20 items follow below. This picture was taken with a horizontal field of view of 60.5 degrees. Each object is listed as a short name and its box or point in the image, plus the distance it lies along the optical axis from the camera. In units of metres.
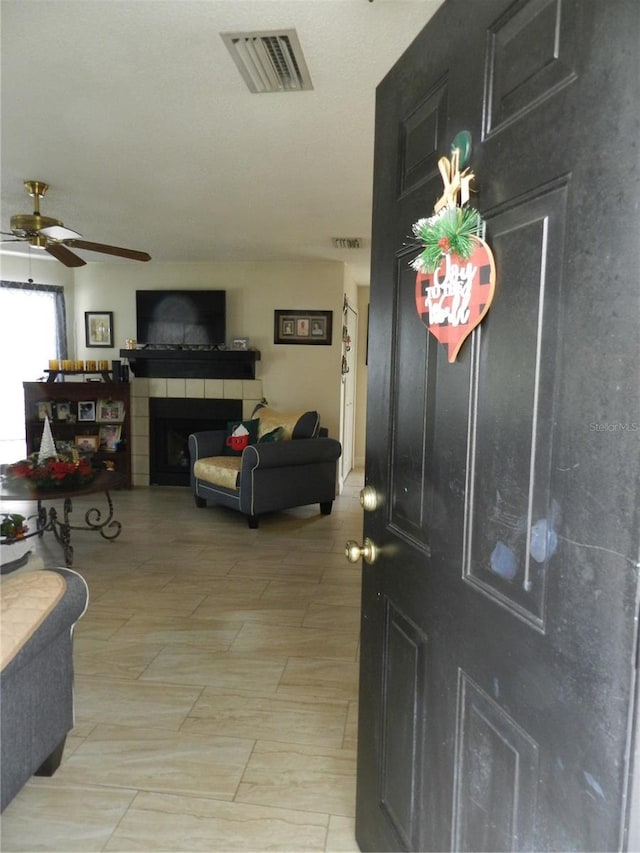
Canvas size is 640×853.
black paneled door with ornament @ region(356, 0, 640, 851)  0.64
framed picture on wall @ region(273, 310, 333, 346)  5.82
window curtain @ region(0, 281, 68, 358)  6.09
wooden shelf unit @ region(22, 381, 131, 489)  5.87
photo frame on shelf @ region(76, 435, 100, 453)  5.95
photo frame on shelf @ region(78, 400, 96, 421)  6.03
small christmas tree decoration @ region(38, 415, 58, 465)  4.01
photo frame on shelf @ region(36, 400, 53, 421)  5.95
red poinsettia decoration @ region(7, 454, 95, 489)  3.71
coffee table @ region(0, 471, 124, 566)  3.61
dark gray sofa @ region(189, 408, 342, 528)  4.55
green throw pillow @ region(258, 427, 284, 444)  4.95
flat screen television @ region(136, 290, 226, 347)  5.89
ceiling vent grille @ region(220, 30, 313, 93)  1.88
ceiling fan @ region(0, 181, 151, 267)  3.18
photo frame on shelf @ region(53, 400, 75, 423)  6.00
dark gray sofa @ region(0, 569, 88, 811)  1.48
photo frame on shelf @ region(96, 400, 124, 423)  6.06
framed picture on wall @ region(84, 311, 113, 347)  6.23
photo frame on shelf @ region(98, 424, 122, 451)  6.06
